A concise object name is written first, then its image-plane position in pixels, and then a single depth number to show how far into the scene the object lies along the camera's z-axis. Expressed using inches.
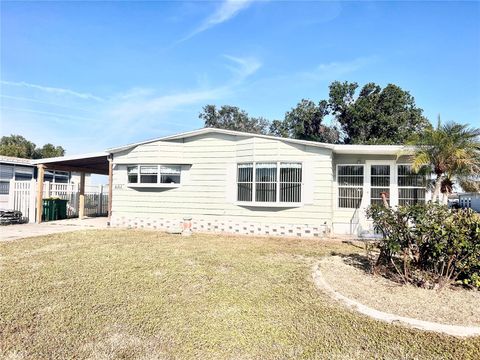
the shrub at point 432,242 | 178.7
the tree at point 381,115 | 1078.4
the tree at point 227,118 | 1712.6
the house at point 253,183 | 389.7
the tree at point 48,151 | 1567.4
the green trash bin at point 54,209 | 552.4
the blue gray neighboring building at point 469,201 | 1374.3
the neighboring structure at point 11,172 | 625.6
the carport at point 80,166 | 494.5
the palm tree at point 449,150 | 346.6
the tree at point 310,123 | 1253.7
